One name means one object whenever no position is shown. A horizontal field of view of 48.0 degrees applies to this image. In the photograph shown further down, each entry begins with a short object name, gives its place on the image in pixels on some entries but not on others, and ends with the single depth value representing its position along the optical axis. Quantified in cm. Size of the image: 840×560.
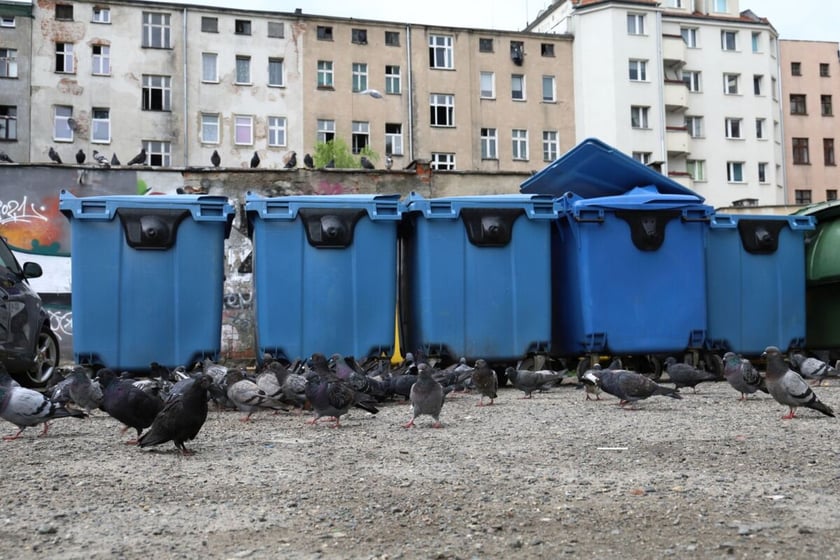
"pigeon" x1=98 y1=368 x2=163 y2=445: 679
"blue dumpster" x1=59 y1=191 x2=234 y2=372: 1038
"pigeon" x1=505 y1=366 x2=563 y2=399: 998
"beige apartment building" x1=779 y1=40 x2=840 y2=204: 4953
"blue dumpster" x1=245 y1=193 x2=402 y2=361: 1083
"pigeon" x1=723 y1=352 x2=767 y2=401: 905
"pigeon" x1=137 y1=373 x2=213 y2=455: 598
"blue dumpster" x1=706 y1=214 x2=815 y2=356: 1232
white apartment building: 4384
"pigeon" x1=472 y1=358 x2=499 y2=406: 923
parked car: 987
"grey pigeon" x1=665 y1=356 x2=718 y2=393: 1012
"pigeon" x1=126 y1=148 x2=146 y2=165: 2475
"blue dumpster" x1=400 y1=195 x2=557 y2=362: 1123
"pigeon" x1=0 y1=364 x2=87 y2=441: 704
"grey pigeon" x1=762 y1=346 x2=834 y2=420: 752
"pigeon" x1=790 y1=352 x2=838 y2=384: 1080
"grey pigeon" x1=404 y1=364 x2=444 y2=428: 751
